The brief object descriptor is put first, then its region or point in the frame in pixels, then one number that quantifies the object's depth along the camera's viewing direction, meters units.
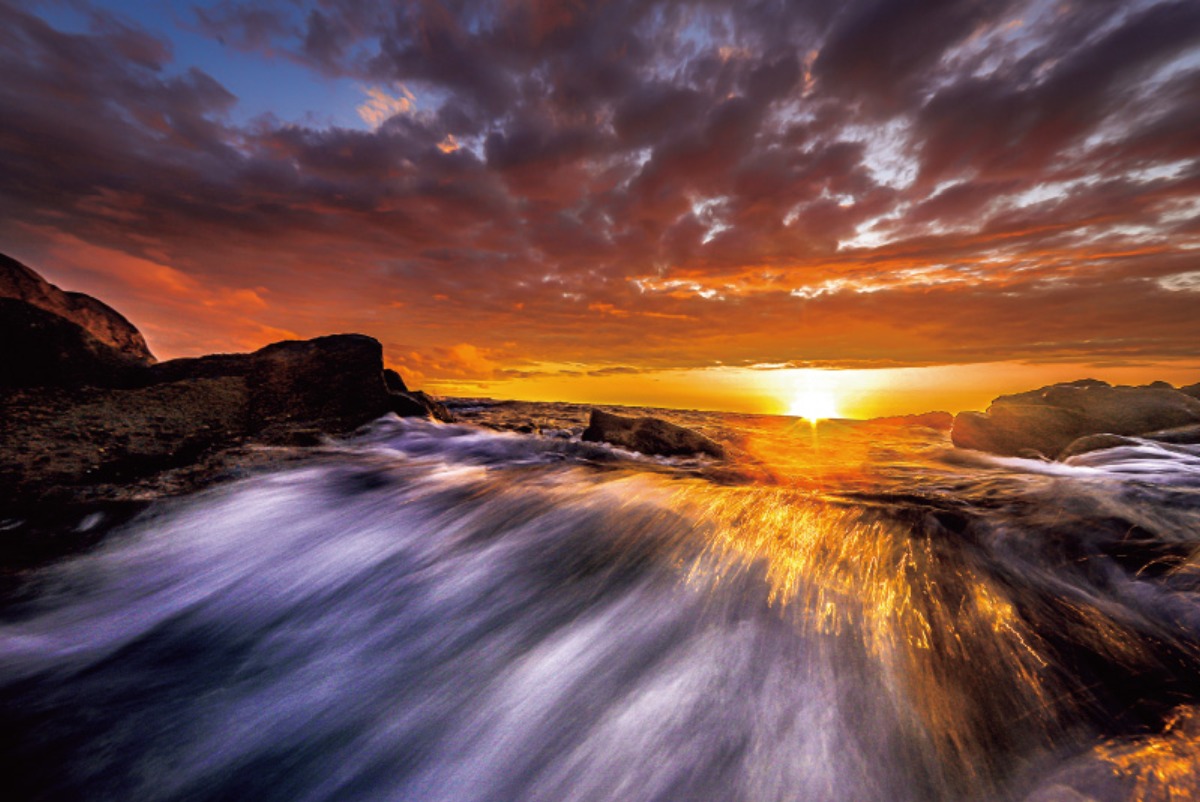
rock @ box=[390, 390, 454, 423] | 6.62
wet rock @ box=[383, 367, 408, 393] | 7.36
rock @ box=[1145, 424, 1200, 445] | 6.40
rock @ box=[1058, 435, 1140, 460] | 5.84
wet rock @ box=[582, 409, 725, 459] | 6.33
